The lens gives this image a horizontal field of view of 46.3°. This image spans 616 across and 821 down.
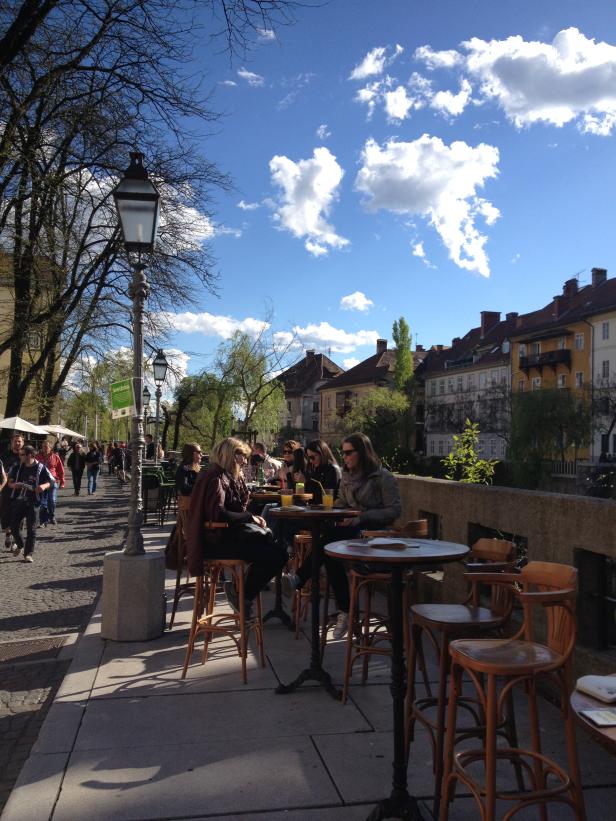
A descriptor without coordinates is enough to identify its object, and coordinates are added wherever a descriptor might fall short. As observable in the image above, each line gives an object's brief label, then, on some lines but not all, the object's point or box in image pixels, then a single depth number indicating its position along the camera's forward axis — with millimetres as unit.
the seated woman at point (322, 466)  8086
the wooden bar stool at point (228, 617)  5121
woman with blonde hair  5418
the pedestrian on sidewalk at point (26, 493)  11594
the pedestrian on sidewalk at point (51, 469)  17250
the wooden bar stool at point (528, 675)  2611
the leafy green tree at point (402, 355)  78875
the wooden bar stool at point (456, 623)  3234
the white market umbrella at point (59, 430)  27569
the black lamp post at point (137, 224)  6637
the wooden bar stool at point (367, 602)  4590
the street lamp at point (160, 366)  20531
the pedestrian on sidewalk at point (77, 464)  29062
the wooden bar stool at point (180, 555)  6711
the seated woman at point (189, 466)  11070
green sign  10570
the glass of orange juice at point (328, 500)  5781
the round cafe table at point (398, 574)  3090
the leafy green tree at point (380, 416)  67250
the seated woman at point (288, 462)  9652
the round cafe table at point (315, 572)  4785
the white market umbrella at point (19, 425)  19047
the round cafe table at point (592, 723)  1687
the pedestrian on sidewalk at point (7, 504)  12117
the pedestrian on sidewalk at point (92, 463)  28156
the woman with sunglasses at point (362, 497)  5816
